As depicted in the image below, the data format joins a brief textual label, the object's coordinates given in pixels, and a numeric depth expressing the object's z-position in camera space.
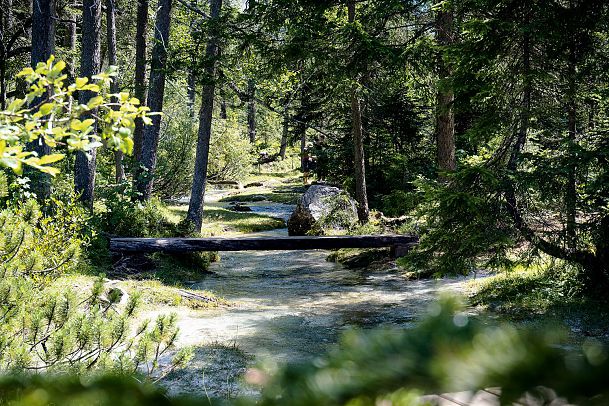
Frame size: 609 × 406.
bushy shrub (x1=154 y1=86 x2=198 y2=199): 22.31
